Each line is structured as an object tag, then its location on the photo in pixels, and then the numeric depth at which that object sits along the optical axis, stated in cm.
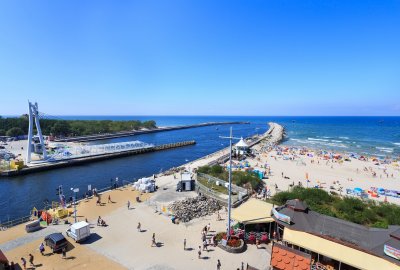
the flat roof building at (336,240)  1352
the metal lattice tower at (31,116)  4894
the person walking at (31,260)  1589
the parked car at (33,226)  2047
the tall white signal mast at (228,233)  1817
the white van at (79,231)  1877
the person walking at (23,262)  1545
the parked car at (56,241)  1744
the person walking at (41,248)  1733
